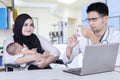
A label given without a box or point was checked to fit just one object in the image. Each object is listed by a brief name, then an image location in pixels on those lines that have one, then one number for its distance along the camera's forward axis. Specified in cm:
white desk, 128
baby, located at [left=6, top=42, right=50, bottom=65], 214
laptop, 132
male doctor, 205
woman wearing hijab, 223
